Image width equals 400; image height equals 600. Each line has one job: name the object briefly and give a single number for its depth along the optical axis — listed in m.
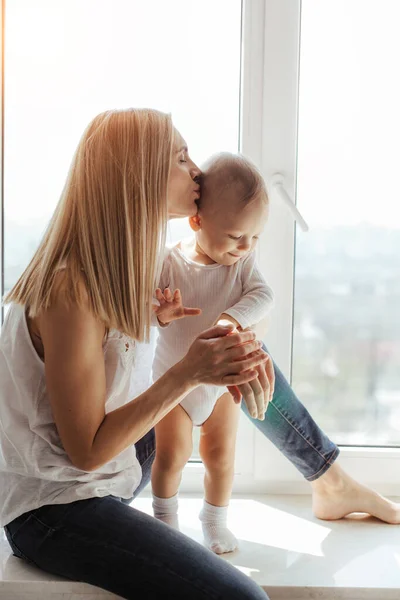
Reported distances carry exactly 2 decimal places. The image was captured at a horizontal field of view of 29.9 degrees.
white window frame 1.75
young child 1.50
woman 1.26
